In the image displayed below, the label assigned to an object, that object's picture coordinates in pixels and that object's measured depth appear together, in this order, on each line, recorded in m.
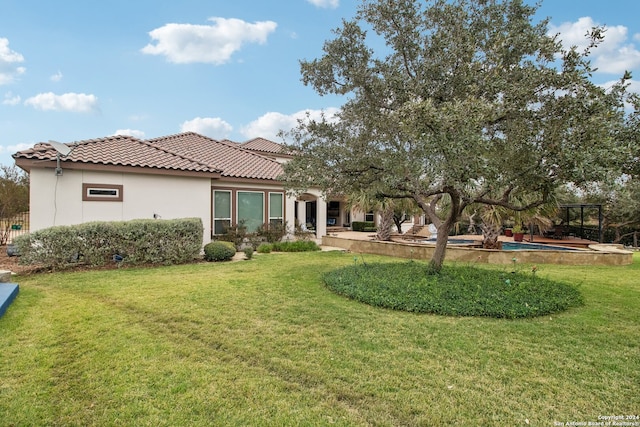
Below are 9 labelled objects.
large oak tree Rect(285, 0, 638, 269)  5.70
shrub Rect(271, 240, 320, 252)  15.37
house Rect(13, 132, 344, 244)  11.25
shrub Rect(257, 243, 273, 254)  14.72
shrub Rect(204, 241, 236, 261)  12.31
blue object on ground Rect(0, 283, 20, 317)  6.09
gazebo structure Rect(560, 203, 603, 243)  17.92
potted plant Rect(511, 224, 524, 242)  19.27
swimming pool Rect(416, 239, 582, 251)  16.37
